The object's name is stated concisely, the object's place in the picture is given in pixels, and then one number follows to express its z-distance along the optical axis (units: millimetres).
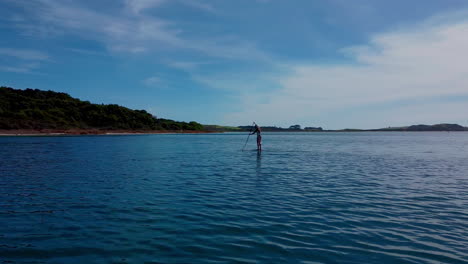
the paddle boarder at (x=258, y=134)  39706
